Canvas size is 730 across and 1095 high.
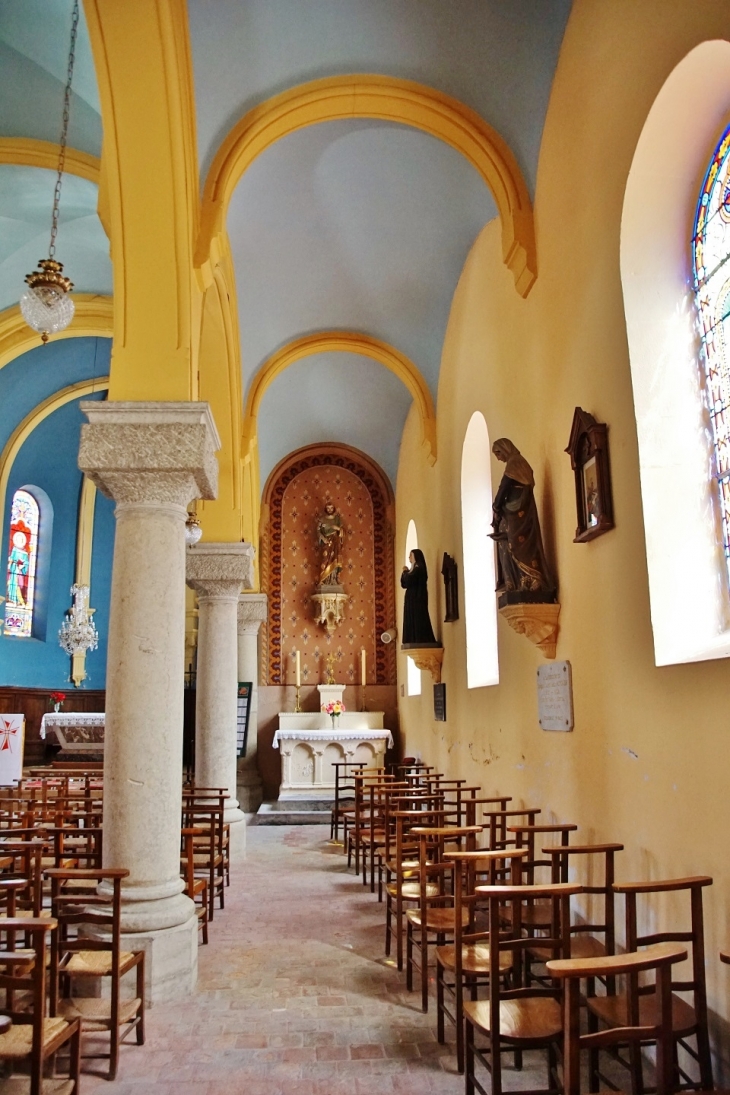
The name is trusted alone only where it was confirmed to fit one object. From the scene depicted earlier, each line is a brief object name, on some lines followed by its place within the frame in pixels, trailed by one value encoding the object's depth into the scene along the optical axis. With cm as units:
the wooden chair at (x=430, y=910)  442
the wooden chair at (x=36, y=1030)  273
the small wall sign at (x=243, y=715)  1370
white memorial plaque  566
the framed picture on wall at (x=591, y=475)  484
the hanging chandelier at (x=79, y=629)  1494
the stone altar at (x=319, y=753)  1284
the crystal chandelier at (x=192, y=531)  898
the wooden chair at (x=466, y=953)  353
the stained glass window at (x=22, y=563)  1523
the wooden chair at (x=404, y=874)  491
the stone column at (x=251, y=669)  1335
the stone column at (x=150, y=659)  480
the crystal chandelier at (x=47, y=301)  497
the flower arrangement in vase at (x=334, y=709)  1381
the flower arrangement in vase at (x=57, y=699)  1410
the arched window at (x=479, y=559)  898
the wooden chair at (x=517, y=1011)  294
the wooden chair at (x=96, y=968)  366
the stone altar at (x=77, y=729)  1315
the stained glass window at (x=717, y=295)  420
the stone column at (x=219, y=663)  880
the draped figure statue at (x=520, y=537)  591
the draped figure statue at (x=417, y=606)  1063
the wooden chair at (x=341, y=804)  1007
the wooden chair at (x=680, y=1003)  289
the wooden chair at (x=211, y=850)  609
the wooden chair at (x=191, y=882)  557
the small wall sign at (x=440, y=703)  1045
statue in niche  1569
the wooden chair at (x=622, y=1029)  218
